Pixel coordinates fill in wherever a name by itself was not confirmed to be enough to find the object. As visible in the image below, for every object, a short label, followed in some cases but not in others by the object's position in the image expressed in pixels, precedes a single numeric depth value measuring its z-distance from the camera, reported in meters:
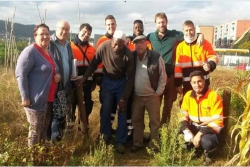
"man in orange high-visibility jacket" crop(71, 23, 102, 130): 4.98
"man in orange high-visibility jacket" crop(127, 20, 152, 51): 5.26
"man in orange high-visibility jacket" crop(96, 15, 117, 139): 5.11
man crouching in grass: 4.39
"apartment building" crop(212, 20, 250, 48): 67.64
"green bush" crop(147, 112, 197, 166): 3.86
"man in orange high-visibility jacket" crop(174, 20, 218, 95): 4.94
